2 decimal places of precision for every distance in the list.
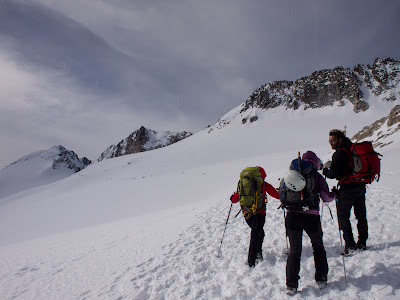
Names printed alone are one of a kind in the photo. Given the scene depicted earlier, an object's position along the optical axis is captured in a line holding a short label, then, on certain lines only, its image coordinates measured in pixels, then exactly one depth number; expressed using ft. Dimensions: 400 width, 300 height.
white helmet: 11.12
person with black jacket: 13.19
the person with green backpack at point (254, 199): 14.84
